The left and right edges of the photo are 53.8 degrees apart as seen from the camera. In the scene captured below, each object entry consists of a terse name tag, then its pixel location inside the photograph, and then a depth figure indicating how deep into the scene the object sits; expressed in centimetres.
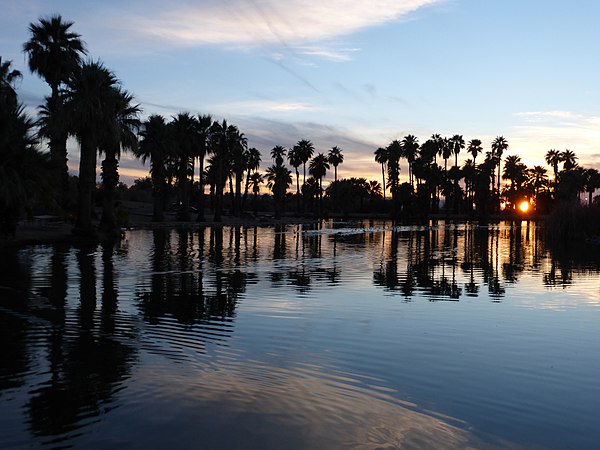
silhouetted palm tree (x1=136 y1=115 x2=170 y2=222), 6625
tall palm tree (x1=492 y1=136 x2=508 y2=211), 14312
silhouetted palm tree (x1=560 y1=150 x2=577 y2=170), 13875
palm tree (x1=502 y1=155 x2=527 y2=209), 14738
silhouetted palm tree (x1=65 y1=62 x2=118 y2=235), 3800
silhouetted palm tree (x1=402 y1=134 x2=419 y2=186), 13512
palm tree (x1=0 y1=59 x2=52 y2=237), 2869
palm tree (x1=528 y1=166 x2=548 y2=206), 15062
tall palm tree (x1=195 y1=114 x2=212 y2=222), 7544
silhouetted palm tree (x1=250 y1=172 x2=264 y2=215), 14825
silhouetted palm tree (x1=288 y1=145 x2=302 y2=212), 13475
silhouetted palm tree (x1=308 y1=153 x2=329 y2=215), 14025
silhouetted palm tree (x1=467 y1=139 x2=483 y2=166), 14138
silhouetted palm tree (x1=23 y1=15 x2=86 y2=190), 4928
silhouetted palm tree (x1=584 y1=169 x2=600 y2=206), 13500
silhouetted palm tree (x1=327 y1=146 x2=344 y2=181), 14225
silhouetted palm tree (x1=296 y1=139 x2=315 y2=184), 13450
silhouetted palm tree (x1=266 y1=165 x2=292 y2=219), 13062
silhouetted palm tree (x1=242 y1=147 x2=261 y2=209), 12294
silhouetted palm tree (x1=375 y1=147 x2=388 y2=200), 13938
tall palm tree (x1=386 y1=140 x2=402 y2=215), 13525
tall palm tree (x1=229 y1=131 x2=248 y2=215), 8678
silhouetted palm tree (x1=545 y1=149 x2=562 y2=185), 13962
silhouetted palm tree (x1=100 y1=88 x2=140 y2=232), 4050
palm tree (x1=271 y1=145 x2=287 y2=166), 13738
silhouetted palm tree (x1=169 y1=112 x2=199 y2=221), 7269
